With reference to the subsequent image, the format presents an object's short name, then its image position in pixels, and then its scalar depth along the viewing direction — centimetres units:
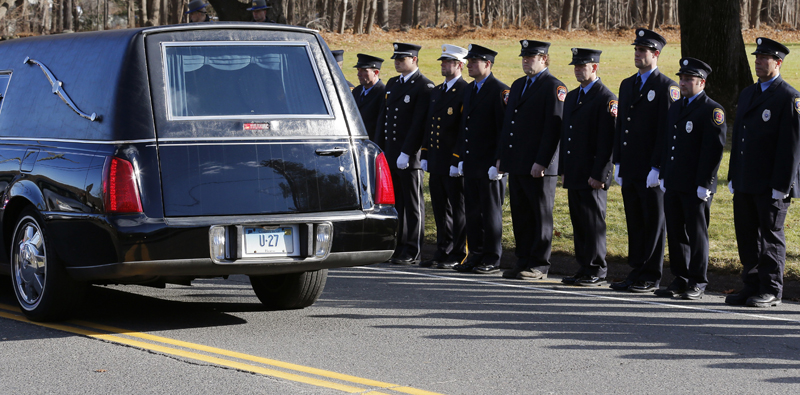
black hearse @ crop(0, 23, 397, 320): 1182
